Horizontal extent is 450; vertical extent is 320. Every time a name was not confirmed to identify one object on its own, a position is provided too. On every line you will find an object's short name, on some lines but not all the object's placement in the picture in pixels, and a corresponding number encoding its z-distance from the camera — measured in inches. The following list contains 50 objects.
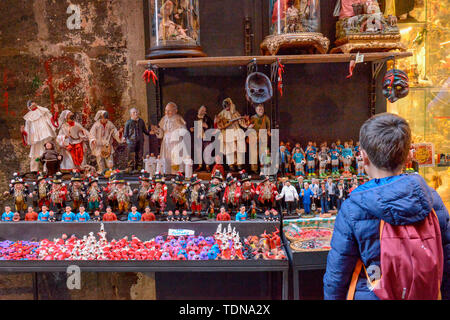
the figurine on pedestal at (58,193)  158.4
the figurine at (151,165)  171.4
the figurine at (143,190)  158.2
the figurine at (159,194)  156.2
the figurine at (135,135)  169.8
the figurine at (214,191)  154.9
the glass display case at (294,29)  158.9
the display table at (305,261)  127.0
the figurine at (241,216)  151.0
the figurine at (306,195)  156.6
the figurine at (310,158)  169.0
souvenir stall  142.2
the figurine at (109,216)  153.3
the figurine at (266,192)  155.7
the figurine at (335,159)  169.3
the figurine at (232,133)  169.6
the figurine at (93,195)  158.7
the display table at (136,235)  129.0
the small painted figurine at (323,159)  168.9
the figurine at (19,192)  159.3
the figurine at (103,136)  172.7
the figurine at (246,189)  155.3
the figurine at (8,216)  155.1
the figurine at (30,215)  155.9
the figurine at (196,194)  154.6
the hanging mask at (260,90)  159.8
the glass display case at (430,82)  184.4
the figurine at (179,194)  155.9
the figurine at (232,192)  154.1
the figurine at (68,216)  152.9
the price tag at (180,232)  146.6
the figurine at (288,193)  153.9
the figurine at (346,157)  168.4
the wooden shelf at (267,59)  155.9
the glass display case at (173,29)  158.2
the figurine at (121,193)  157.5
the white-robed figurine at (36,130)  173.0
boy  64.9
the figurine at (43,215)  154.3
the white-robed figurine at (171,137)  170.8
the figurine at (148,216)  152.9
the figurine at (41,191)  160.6
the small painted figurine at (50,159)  170.1
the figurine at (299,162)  167.8
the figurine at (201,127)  173.0
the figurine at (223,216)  150.1
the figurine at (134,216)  153.0
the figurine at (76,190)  158.6
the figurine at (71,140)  172.6
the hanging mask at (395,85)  155.9
